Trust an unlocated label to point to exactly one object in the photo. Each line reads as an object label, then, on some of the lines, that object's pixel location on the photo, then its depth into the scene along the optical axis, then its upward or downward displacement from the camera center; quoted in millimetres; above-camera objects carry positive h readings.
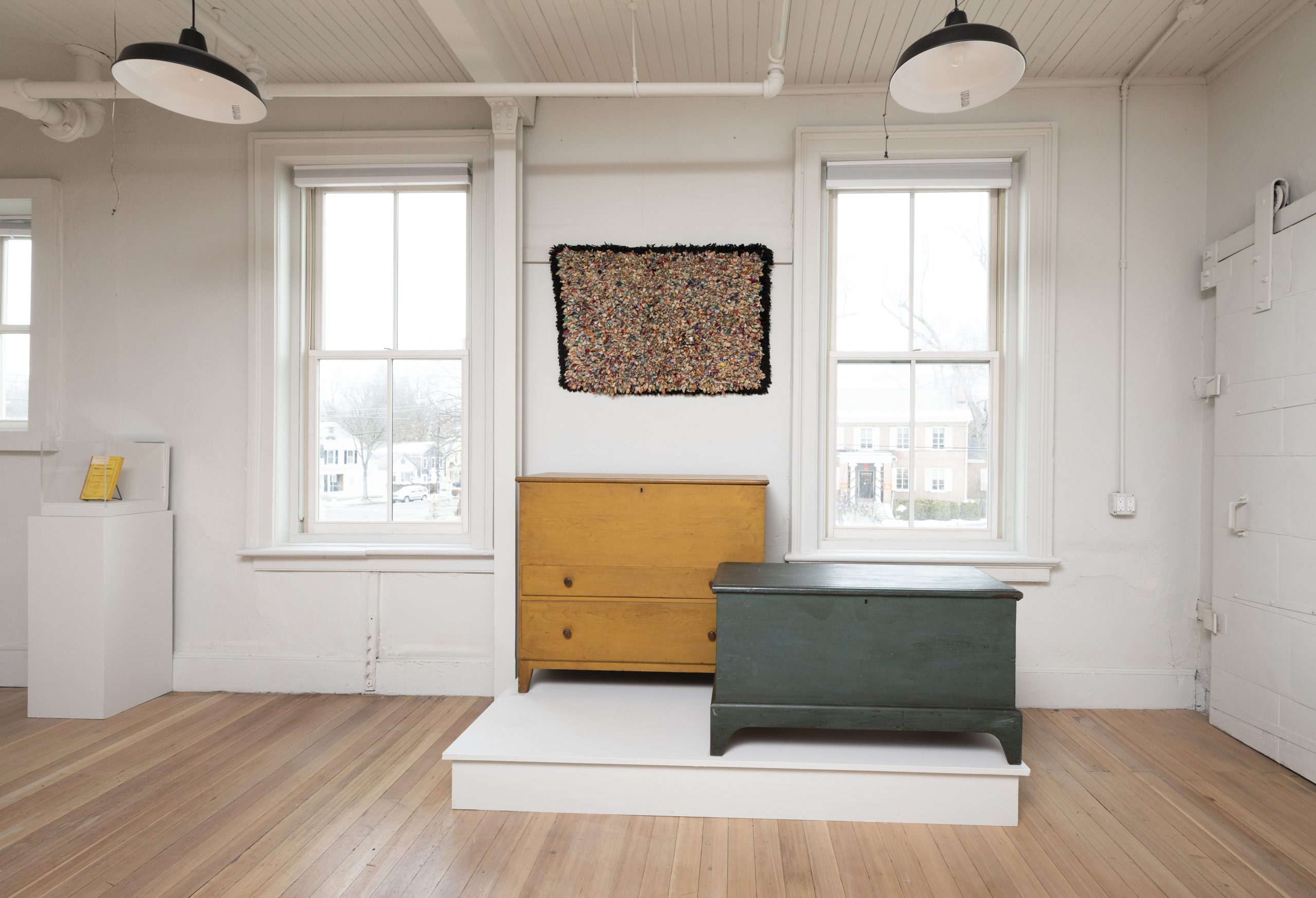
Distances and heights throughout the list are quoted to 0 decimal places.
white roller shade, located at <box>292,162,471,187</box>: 3473 +1400
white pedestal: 3113 -808
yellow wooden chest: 2855 -492
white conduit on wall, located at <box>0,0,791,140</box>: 2895 +1566
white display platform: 2273 -1125
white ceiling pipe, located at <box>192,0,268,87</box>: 2715 +1713
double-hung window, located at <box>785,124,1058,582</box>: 3354 +530
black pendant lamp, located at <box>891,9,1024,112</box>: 1837 +1110
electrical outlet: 3268 -263
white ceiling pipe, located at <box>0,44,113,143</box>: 3035 +1595
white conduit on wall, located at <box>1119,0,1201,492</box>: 3287 +1070
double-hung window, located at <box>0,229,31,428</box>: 3697 +652
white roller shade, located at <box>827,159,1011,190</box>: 3312 +1353
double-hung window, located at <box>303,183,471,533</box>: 3641 +464
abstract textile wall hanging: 3383 +650
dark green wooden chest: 2293 -719
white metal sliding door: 2609 -221
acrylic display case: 3160 -176
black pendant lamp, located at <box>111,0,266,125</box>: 1943 +1105
